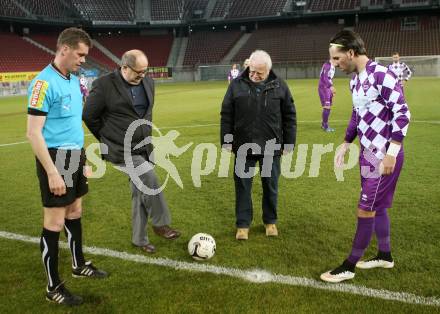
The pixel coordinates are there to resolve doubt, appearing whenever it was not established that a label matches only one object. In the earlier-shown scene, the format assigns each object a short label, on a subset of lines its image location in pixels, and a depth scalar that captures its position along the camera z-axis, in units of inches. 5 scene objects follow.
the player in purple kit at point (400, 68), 798.5
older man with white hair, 193.9
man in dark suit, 179.5
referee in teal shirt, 134.6
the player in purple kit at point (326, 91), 486.5
